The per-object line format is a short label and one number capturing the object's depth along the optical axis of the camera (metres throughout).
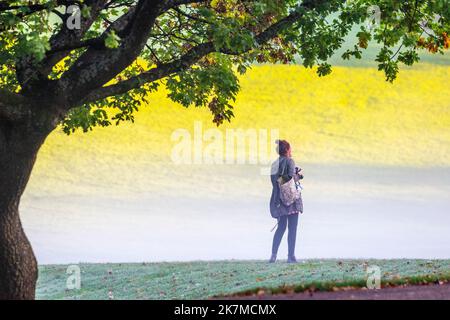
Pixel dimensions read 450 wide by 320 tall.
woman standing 26.17
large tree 18.73
